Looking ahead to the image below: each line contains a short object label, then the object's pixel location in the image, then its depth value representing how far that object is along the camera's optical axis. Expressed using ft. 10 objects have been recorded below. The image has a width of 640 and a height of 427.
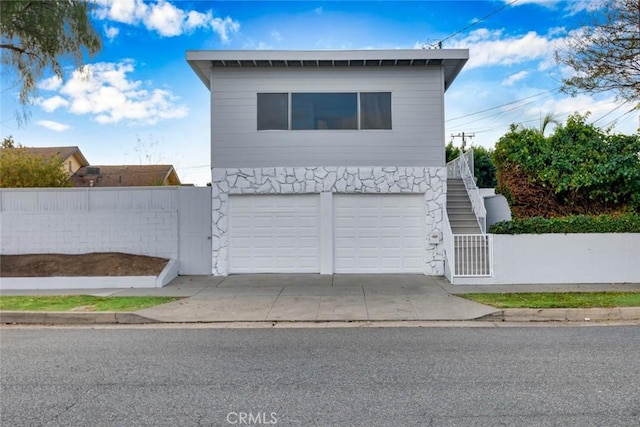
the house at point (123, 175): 108.47
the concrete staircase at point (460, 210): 39.70
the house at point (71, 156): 107.34
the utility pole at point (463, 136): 126.82
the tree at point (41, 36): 32.60
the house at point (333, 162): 39.52
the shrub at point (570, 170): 38.34
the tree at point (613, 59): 34.01
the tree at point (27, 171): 63.36
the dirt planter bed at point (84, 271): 34.81
